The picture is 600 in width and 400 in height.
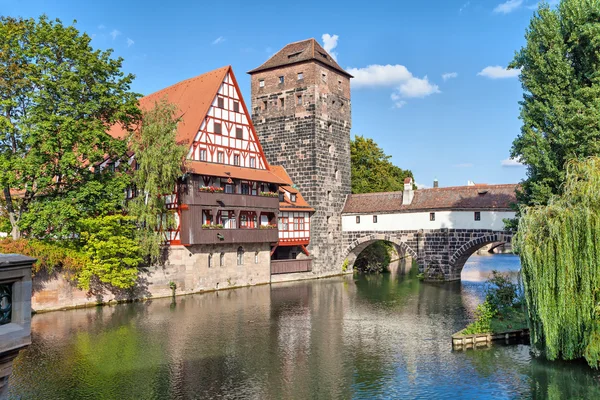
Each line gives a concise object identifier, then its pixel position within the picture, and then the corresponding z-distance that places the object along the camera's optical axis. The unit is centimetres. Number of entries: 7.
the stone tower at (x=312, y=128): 4225
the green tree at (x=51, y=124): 2477
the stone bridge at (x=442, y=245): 3631
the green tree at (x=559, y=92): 2012
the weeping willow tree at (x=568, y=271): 1434
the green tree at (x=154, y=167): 2892
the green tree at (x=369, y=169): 5522
